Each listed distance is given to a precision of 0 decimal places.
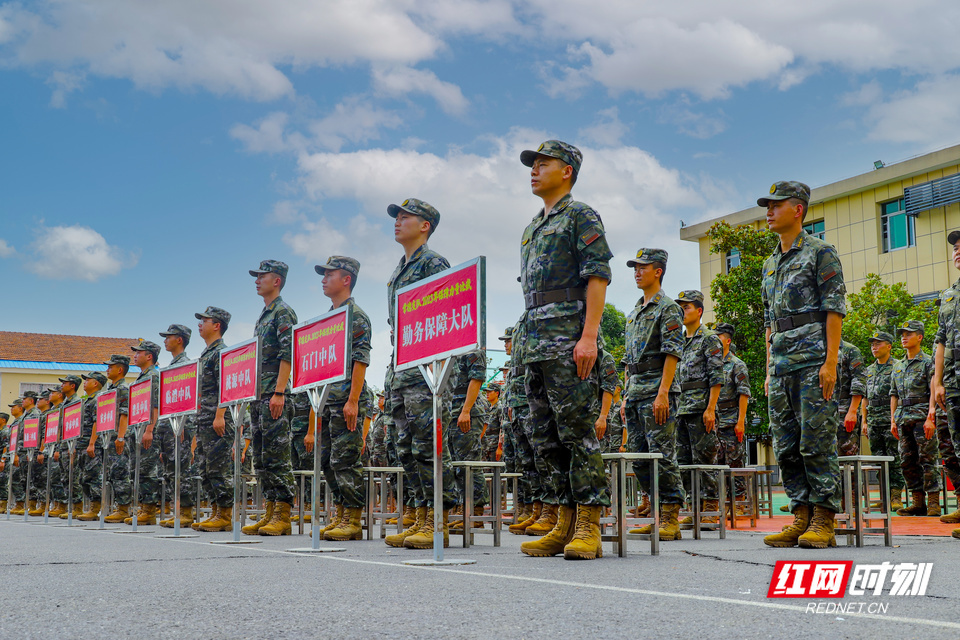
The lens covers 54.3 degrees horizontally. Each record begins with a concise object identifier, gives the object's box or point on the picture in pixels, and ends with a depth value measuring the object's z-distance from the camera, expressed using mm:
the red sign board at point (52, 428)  15453
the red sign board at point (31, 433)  16062
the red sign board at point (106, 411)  12094
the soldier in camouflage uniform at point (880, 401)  13875
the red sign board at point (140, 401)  10691
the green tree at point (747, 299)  25984
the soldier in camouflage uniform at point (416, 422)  6918
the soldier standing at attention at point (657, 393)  7281
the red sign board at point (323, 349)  6738
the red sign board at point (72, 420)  13727
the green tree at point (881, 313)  27516
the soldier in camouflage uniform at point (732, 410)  11203
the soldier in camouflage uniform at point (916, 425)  11922
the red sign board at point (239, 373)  7992
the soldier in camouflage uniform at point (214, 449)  9734
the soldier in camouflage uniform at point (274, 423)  8891
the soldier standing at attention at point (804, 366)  6211
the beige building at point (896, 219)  34844
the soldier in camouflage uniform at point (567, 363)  5406
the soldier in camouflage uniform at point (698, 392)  8953
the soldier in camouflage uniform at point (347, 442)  7984
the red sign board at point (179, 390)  9320
